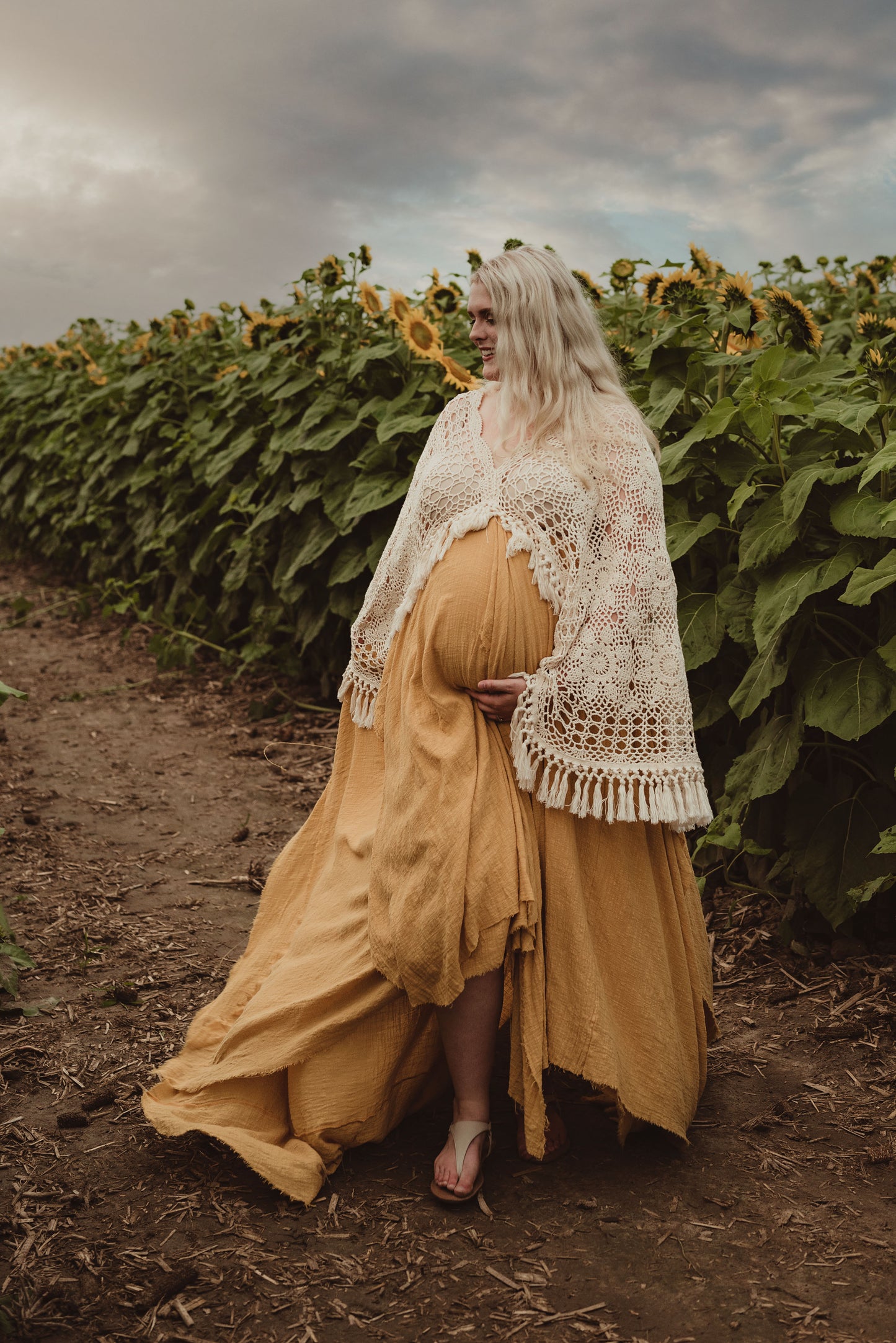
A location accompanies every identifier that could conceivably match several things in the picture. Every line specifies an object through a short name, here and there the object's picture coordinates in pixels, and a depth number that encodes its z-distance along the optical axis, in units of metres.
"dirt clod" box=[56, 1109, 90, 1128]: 2.62
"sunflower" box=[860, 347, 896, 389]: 2.88
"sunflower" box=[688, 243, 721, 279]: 4.25
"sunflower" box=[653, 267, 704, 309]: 3.49
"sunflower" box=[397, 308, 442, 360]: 4.48
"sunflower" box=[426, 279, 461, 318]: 5.09
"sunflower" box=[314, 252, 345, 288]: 5.34
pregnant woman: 2.33
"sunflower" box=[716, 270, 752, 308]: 3.32
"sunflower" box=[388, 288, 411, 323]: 4.55
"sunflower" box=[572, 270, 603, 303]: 4.43
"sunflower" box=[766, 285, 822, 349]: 3.07
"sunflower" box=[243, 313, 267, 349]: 5.71
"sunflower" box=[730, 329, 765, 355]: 3.43
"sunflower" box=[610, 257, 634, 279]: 5.06
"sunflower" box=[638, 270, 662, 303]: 3.69
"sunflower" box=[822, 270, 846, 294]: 5.32
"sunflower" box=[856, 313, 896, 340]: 3.40
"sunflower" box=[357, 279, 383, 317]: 5.24
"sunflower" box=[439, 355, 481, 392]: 4.25
